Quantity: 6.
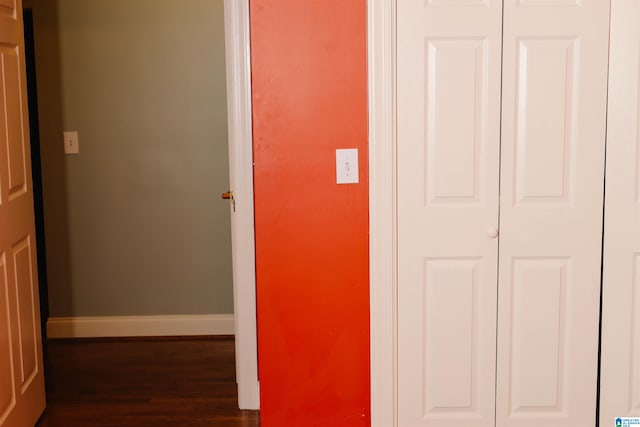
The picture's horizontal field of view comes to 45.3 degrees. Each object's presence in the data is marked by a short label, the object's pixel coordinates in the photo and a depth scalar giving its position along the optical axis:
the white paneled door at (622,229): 2.52
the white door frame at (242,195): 2.98
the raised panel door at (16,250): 2.81
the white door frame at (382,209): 2.54
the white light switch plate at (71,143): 4.18
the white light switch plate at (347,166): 2.62
